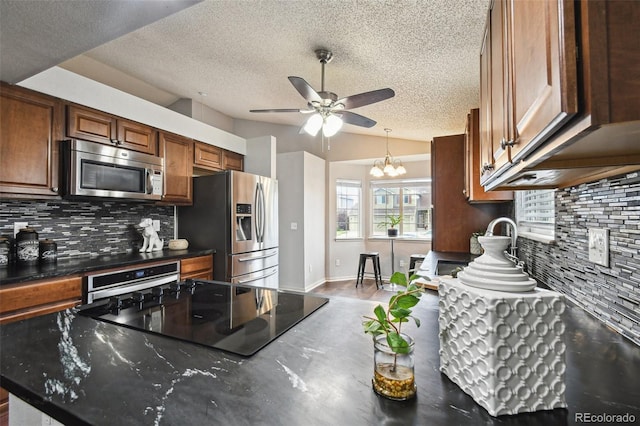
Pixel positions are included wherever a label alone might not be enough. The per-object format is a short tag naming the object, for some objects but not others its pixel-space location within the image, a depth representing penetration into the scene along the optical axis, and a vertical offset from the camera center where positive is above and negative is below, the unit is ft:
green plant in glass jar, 1.88 -0.90
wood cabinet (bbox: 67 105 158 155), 7.63 +2.57
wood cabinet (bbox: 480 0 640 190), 1.39 +0.73
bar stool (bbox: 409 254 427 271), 13.33 -2.09
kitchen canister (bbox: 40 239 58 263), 7.39 -0.89
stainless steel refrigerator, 10.50 -0.31
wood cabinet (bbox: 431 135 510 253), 9.48 +0.33
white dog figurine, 9.84 -0.70
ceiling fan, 7.09 +2.95
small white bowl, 10.55 -1.02
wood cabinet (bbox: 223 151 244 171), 13.05 +2.63
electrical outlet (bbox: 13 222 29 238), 7.30 -0.22
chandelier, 14.84 +2.44
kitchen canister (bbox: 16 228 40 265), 7.00 -0.72
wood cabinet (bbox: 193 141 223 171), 11.42 +2.51
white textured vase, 1.81 -0.38
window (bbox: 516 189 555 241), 5.19 +0.05
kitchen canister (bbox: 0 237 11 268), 6.81 -0.81
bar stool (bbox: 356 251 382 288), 16.75 -2.97
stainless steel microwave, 7.34 +1.30
